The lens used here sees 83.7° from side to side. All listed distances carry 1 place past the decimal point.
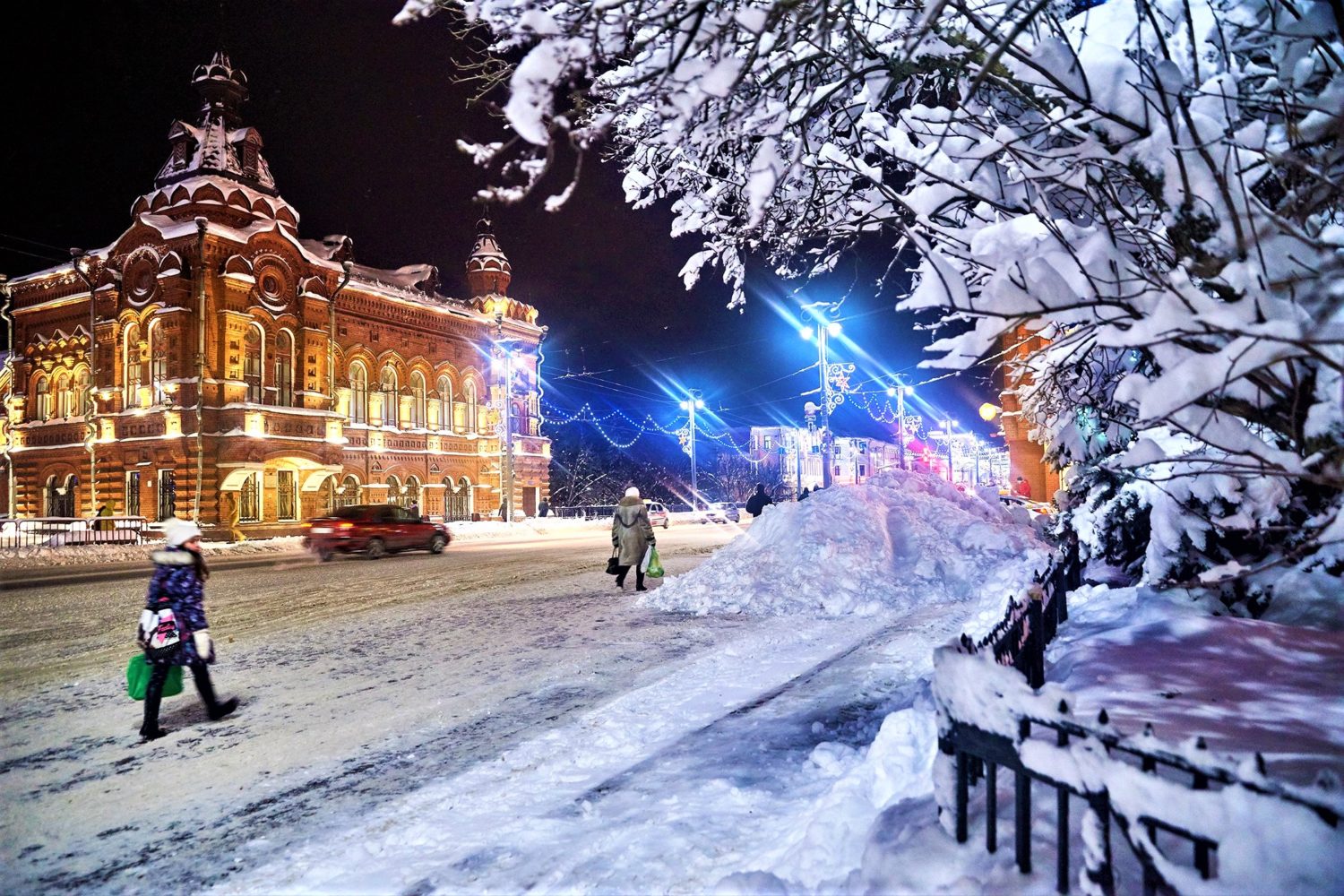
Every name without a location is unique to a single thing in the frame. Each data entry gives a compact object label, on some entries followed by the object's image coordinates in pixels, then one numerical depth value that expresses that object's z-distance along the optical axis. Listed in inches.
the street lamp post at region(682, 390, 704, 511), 1838.1
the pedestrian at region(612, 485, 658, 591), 497.4
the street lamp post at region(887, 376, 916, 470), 1460.6
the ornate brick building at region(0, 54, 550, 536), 1191.6
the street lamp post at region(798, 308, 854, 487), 965.2
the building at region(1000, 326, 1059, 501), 1127.6
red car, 840.9
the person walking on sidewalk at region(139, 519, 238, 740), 226.8
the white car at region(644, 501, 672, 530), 1579.4
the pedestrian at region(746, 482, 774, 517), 744.3
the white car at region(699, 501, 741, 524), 1883.1
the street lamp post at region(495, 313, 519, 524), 1363.2
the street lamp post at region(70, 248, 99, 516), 1272.1
